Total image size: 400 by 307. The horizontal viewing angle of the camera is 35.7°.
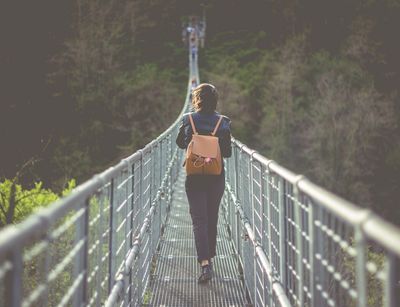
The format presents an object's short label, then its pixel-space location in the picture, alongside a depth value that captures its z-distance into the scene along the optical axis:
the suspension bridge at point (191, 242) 1.40
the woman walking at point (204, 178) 4.26
